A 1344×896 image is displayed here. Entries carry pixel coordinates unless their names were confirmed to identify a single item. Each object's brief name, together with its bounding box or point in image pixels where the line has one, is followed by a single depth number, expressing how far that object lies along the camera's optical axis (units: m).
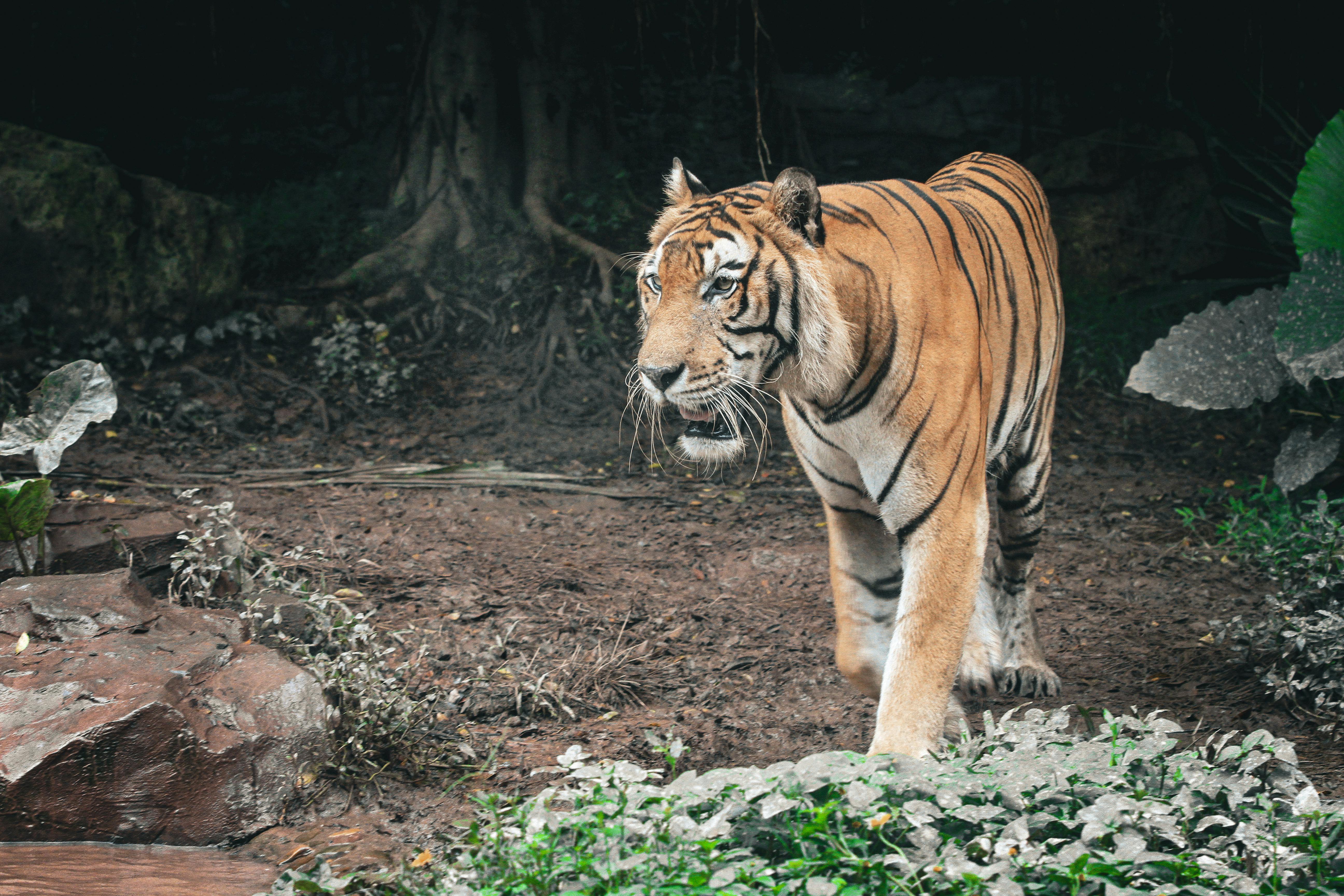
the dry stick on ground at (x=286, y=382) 12.34
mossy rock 11.98
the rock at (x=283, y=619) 6.72
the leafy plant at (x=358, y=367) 12.80
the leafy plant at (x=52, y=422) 6.32
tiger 5.33
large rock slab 5.09
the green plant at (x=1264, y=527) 8.11
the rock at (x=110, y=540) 6.86
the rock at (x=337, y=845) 4.93
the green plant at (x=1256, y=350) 8.52
